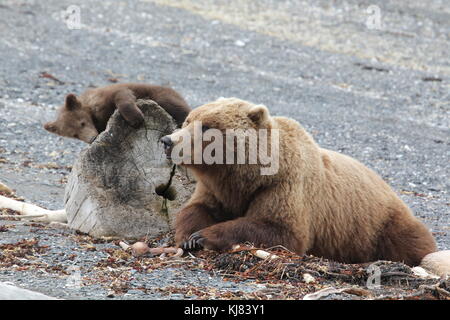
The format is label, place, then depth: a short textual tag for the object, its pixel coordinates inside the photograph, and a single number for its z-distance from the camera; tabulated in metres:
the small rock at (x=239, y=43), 37.75
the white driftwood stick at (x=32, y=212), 14.00
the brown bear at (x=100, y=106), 17.05
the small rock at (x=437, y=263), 12.35
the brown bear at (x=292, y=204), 11.53
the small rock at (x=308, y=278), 10.17
